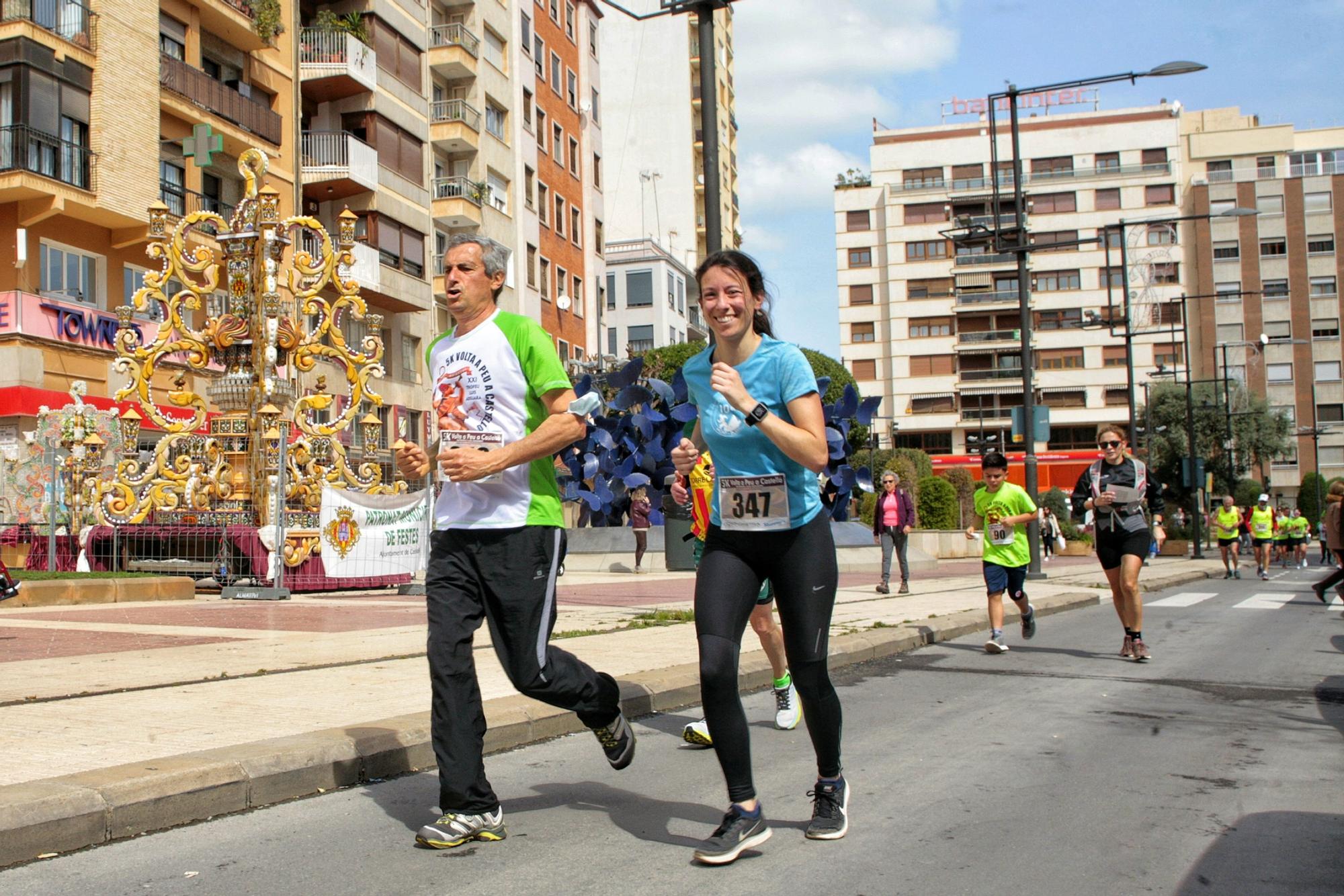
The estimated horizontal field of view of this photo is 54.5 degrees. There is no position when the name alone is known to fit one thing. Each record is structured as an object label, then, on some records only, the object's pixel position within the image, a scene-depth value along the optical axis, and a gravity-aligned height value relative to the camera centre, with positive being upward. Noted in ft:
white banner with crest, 55.11 -0.84
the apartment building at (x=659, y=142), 249.96 +70.89
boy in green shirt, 35.24 -1.10
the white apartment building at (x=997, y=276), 267.39 +46.38
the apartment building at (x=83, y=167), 85.56 +25.17
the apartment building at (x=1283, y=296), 262.26 +39.24
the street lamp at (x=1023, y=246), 67.21 +13.62
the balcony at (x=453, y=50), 144.05 +51.21
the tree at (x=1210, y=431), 222.28 +10.71
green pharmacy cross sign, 71.61 +20.88
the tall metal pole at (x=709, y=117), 34.40 +10.42
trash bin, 72.84 -2.34
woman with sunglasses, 33.01 -0.60
